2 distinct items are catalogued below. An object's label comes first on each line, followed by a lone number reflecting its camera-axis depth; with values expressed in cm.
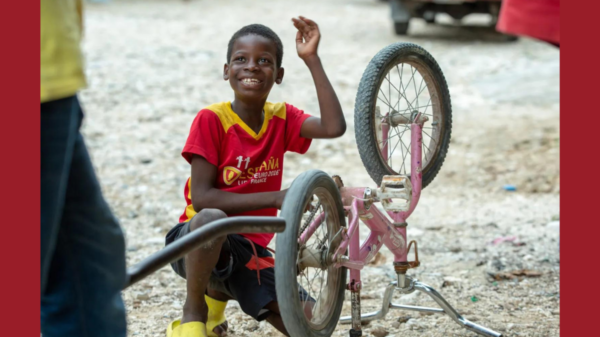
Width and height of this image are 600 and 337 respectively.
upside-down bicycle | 210
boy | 243
